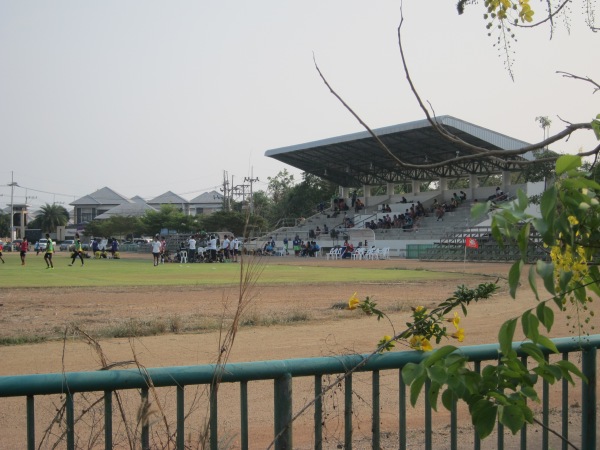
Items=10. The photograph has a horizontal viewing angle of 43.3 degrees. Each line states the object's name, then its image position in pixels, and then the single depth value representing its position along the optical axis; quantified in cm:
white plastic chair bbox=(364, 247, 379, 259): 5544
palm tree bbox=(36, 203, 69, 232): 13225
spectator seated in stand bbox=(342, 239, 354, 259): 5684
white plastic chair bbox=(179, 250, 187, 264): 5057
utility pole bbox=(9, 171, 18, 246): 11062
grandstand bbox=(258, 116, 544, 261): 5043
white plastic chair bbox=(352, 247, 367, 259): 5572
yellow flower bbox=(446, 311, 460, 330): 329
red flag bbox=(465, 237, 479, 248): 4064
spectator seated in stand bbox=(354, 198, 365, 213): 7362
